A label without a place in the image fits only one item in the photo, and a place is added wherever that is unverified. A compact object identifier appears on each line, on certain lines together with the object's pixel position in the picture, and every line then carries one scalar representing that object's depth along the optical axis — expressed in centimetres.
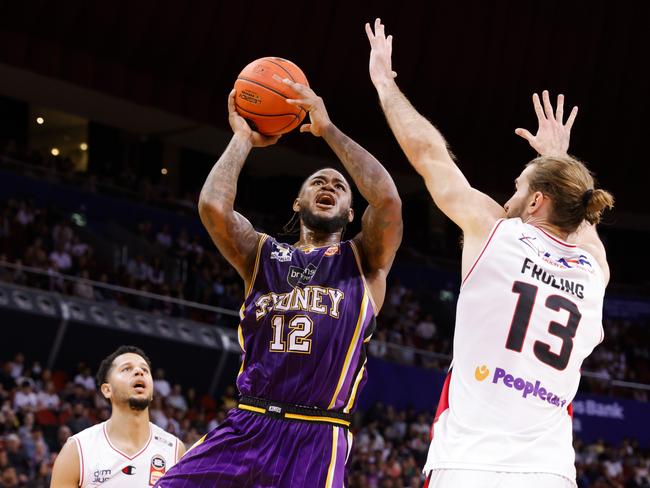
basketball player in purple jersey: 500
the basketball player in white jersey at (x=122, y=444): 689
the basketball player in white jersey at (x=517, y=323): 354
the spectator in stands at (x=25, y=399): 1458
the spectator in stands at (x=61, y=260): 1986
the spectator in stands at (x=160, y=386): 1712
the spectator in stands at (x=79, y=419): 1434
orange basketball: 574
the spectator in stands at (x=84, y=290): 1925
